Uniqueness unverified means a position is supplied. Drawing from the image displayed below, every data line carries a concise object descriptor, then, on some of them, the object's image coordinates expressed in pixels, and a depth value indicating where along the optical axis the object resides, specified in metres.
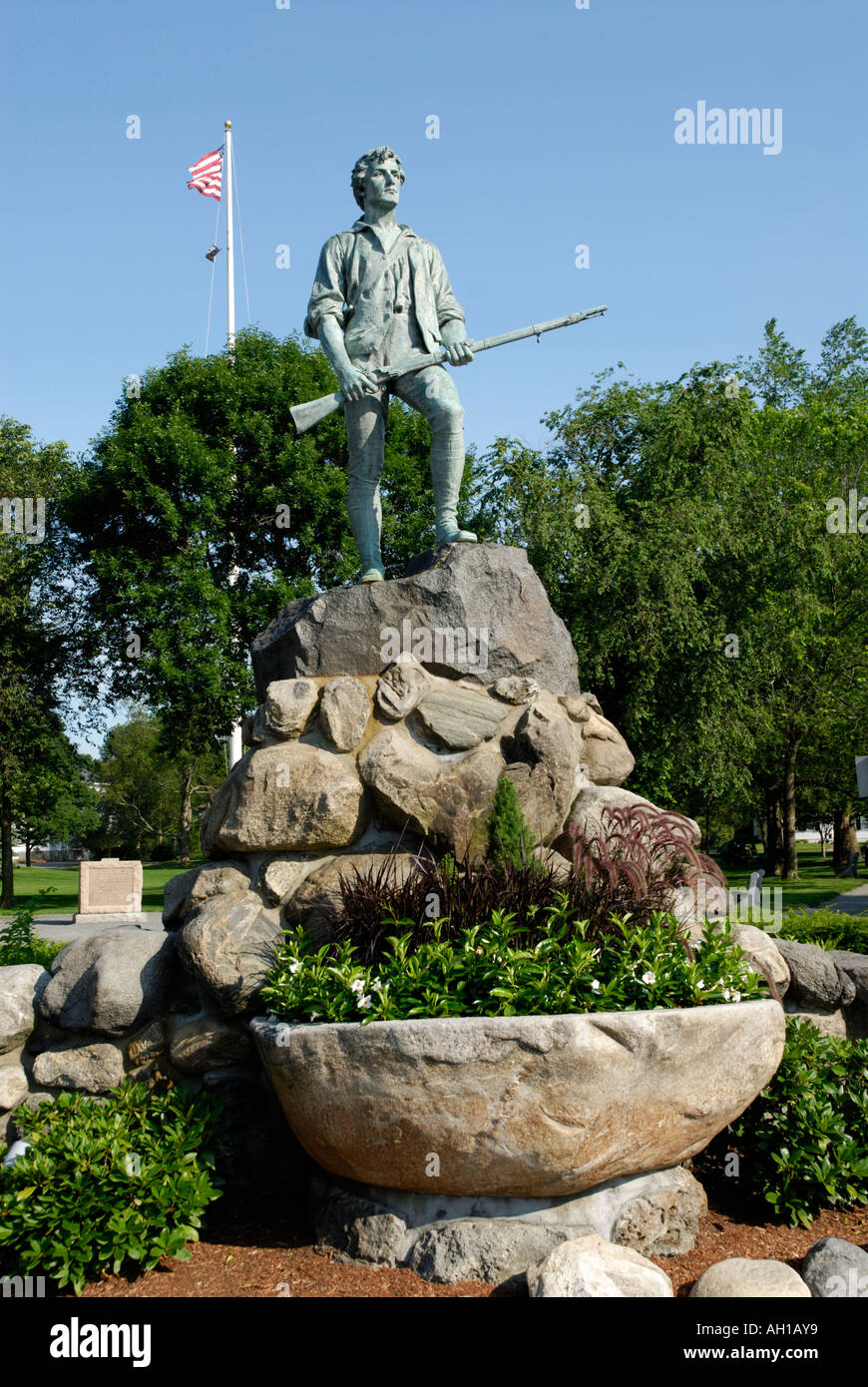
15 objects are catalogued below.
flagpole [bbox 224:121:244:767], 24.30
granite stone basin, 4.43
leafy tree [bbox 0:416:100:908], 24.94
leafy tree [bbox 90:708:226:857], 48.84
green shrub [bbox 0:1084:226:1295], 4.56
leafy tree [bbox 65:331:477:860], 21.25
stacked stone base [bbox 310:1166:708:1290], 4.59
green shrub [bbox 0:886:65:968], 8.39
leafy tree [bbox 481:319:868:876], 18.83
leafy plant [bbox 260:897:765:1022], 4.77
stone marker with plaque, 21.23
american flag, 24.12
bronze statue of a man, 7.77
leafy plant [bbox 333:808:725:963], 5.37
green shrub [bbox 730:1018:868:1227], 5.25
